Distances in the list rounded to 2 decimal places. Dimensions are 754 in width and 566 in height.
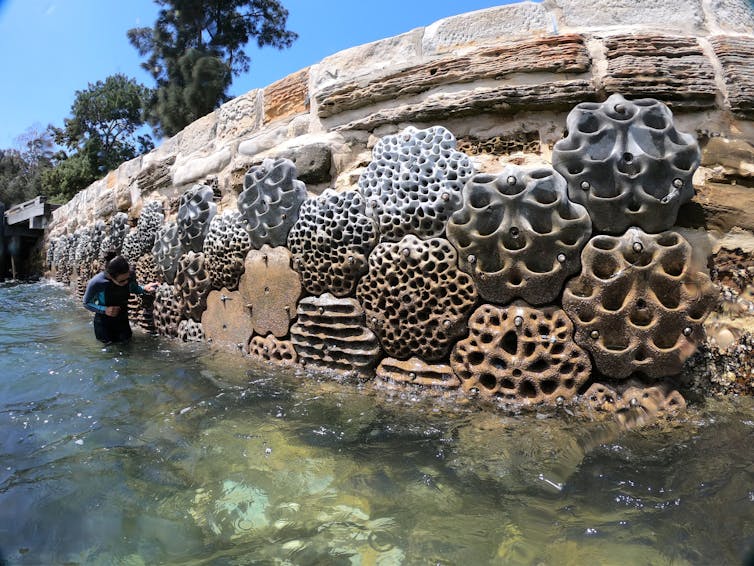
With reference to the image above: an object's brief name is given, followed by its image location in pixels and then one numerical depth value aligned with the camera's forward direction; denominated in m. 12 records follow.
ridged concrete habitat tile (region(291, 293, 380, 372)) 2.71
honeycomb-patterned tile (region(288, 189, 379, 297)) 2.74
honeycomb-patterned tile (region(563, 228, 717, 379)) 2.07
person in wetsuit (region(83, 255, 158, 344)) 4.12
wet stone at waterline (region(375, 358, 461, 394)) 2.44
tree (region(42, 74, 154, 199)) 20.53
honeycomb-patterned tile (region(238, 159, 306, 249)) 3.07
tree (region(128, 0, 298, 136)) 16.31
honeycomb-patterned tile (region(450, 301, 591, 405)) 2.18
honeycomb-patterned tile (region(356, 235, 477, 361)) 2.44
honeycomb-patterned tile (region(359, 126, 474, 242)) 2.48
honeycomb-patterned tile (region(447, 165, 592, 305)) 2.21
